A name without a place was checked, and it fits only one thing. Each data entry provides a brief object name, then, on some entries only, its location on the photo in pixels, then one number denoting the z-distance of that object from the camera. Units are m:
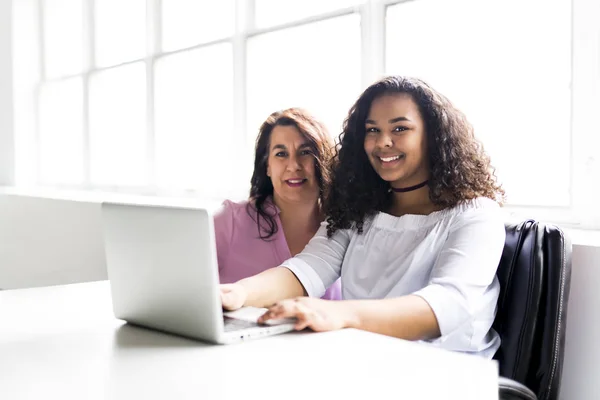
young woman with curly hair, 1.68
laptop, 1.29
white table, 1.06
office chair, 1.73
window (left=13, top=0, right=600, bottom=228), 2.43
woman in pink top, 2.39
